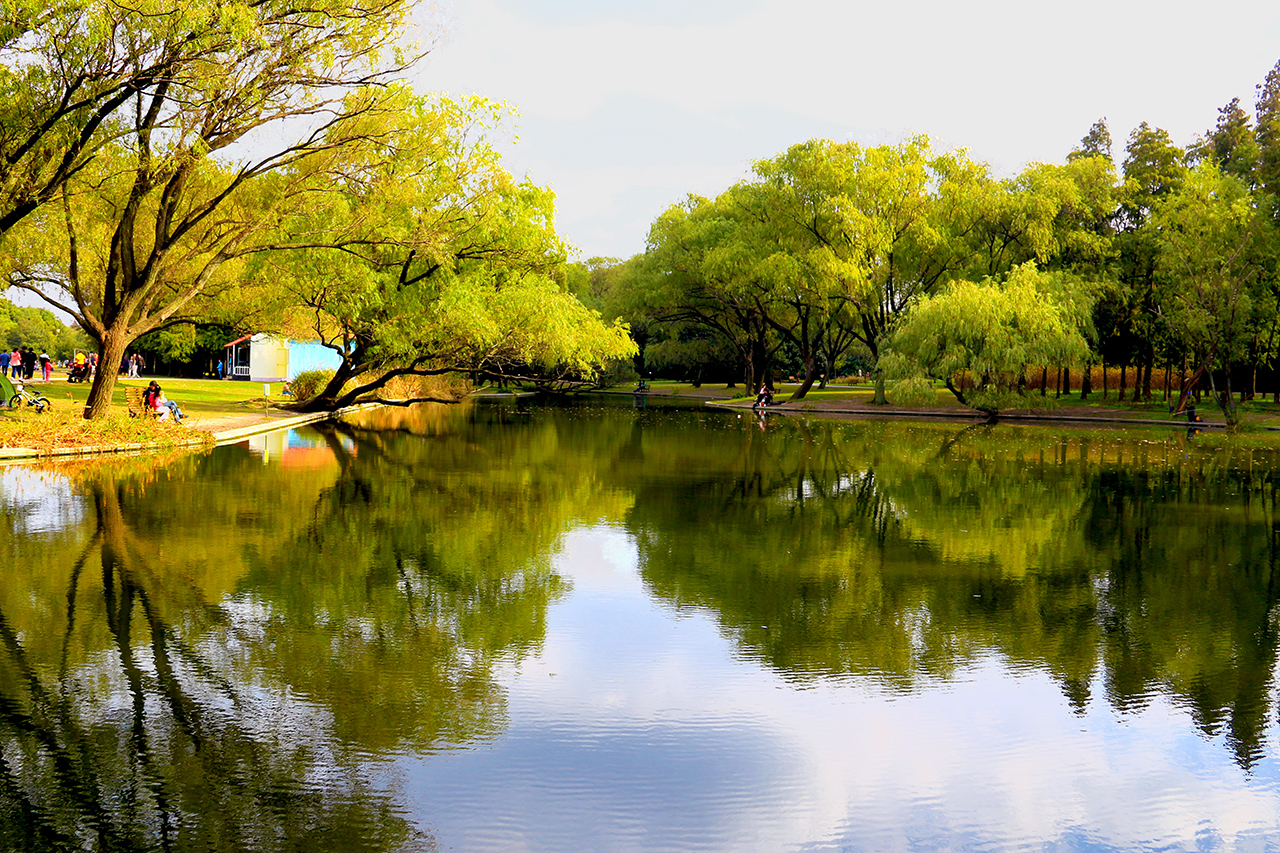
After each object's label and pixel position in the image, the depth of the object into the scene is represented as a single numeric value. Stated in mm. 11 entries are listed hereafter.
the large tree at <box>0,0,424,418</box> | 21906
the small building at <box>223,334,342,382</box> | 74562
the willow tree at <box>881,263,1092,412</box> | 49312
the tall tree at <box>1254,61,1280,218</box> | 54862
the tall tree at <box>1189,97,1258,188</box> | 58656
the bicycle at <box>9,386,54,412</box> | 31812
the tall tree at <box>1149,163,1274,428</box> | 46375
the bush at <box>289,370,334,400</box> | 48312
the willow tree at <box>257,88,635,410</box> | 34719
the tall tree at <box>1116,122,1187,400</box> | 55562
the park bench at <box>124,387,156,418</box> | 28048
